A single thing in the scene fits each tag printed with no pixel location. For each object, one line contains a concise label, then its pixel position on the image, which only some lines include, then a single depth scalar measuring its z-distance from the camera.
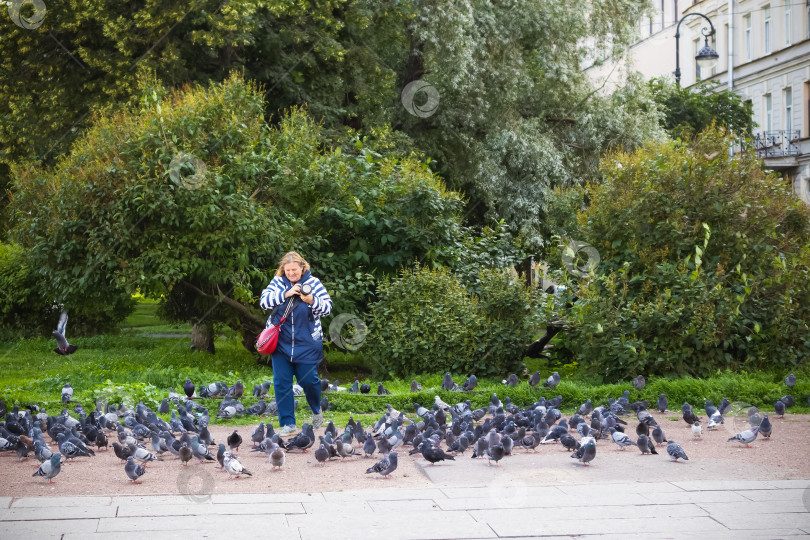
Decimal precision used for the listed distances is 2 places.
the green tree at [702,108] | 32.56
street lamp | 26.39
